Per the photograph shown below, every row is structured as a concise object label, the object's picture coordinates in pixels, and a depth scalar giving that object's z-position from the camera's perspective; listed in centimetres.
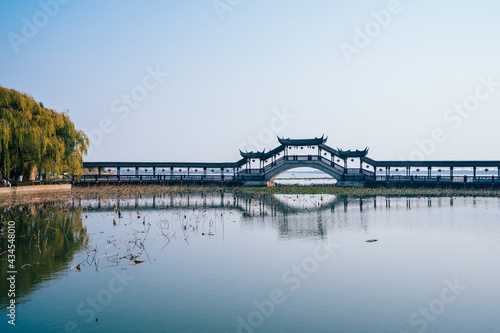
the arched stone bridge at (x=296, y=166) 3894
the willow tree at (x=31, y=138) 2855
